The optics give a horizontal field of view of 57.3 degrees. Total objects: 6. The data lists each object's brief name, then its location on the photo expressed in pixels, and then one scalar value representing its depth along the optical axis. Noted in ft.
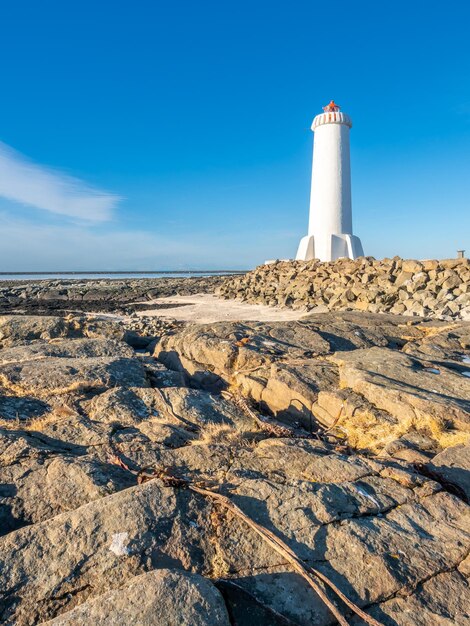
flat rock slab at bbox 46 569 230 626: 6.22
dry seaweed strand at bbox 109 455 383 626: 7.09
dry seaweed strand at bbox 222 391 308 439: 13.75
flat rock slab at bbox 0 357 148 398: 15.37
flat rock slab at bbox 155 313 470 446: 14.76
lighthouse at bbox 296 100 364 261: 85.76
